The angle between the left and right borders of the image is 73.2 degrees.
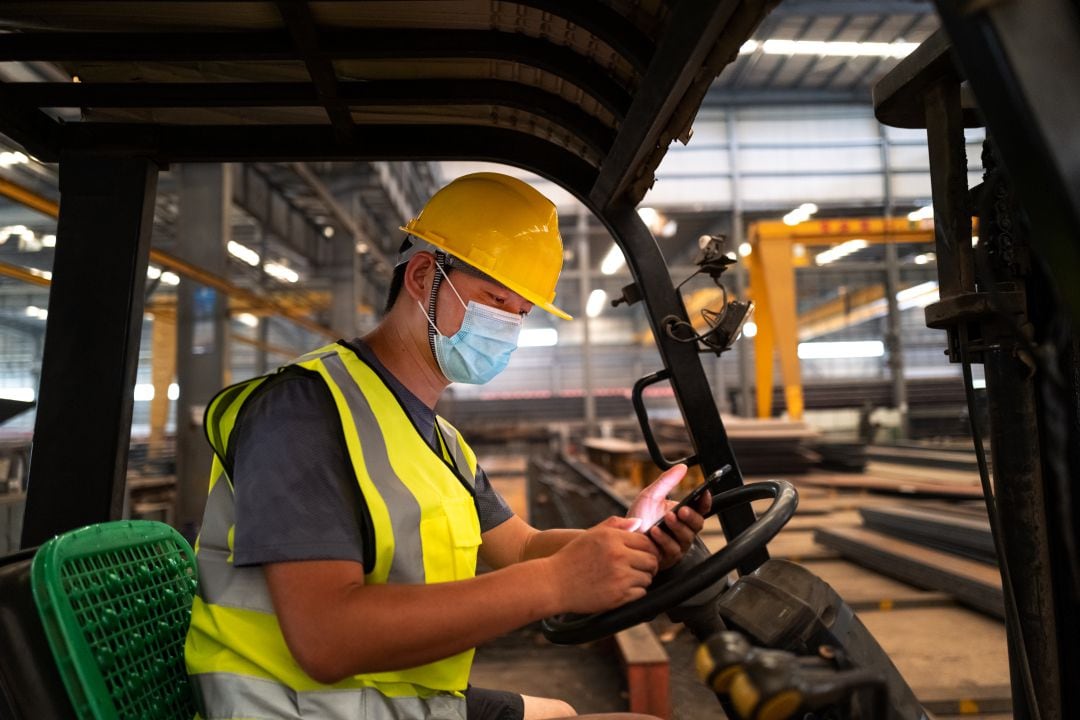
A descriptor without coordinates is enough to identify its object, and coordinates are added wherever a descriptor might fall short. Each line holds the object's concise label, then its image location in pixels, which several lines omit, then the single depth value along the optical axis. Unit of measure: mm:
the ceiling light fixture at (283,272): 13648
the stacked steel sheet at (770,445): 9969
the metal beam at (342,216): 8727
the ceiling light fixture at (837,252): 18828
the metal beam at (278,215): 9305
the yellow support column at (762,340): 11773
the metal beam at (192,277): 4188
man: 1114
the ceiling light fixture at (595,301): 18775
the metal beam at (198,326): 6523
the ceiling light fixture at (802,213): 16625
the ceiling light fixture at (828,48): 14508
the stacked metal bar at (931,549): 4285
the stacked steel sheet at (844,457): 10562
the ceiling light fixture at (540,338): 28266
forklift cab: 1227
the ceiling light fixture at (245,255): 11398
